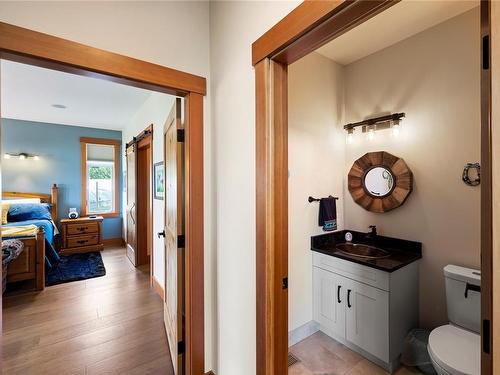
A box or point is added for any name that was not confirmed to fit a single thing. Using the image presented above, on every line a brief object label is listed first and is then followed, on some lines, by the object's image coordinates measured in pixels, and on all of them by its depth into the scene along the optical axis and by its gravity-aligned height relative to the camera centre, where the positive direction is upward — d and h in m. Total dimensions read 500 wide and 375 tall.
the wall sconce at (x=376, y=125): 2.24 +0.59
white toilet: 1.40 -1.01
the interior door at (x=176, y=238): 1.73 -0.38
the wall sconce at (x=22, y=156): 4.53 +0.62
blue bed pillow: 3.98 -0.39
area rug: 3.58 -1.31
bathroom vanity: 1.85 -0.90
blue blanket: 3.74 -0.77
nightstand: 4.71 -0.93
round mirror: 2.34 +0.03
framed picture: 3.08 +0.08
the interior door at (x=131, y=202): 4.07 -0.27
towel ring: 1.81 +0.06
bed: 3.12 -0.95
